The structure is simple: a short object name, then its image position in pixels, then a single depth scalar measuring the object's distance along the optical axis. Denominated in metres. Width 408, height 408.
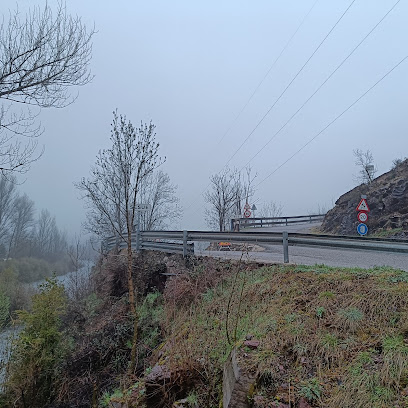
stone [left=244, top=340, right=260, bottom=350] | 3.35
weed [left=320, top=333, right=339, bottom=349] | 3.20
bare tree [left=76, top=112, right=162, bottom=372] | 7.66
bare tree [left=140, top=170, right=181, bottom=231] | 26.97
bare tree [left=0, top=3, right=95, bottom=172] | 6.09
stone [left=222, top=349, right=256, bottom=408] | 2.79
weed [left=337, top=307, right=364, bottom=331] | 3.43
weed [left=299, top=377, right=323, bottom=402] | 2.62
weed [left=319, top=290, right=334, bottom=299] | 4.14
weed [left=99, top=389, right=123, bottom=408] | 4.30
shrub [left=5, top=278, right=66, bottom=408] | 7.12
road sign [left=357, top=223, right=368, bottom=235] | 10.10
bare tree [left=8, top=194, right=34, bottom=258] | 42.63
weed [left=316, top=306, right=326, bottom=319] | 3.80
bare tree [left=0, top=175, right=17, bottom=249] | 42.02
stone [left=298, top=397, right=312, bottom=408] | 2.54
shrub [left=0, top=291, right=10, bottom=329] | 10.96
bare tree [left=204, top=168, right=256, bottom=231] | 29.98
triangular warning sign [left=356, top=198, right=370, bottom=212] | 10.59
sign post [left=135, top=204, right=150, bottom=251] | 12.36
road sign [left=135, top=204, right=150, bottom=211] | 10.00
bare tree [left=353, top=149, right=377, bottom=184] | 20.60
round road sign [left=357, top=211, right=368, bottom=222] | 10.58
